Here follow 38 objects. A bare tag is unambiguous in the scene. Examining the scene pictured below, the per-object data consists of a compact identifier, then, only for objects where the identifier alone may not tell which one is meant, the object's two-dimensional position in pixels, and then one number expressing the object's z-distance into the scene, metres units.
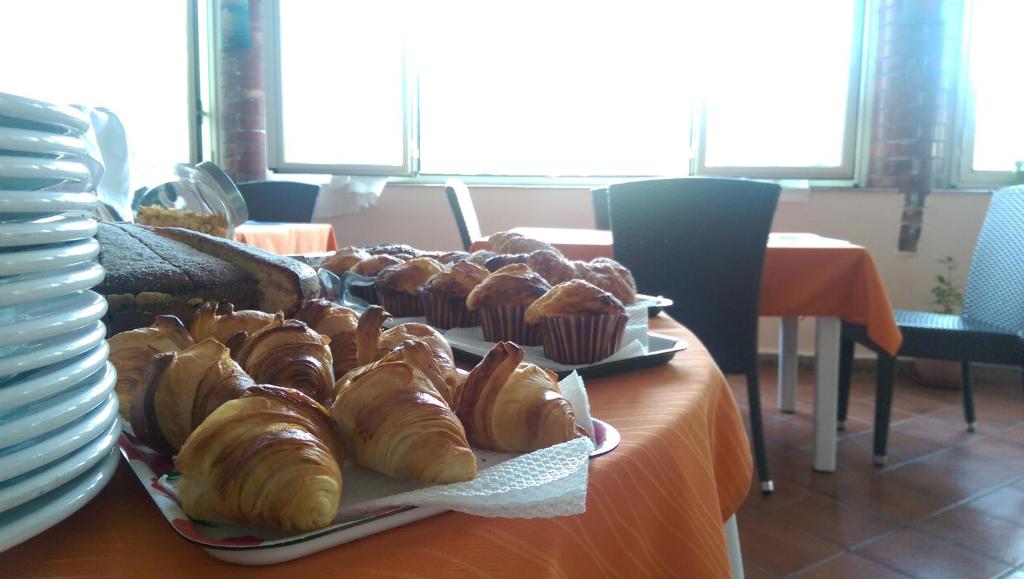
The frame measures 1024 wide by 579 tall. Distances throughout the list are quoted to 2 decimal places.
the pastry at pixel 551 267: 0.97
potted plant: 3.70
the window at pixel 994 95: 3.86
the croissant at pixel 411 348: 0.45
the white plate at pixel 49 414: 0.30
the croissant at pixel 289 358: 0.44
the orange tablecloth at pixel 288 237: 2.53
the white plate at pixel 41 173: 0.31
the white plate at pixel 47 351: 0.30
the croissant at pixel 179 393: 0.39
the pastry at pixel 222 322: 0.52
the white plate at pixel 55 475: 0.30
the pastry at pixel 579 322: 0.70
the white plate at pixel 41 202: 0.30
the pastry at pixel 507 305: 0.79
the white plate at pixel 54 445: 0.30
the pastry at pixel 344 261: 1.10
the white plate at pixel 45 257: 0.30
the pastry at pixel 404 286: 0.95
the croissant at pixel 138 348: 0.46
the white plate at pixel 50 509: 0.30
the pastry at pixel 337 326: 0.53
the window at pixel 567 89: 4.09
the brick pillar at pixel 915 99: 3.76
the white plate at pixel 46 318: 0.30
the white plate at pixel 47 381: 0.30
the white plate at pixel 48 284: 0.30
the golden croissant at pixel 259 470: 0.32
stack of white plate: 0.30
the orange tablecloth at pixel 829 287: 2.40
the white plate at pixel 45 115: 0.31
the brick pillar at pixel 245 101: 4.67
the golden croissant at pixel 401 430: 0.37
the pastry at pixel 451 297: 0.87
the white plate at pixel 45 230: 0.30
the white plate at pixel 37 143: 0.31
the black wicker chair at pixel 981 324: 2.66
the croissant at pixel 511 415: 0.43
